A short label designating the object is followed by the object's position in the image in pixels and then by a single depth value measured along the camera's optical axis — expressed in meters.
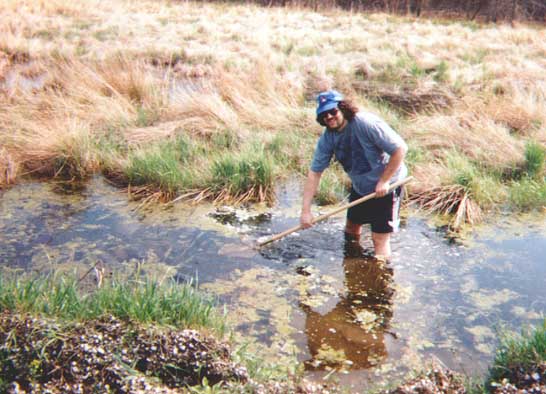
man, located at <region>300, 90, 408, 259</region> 4.09
